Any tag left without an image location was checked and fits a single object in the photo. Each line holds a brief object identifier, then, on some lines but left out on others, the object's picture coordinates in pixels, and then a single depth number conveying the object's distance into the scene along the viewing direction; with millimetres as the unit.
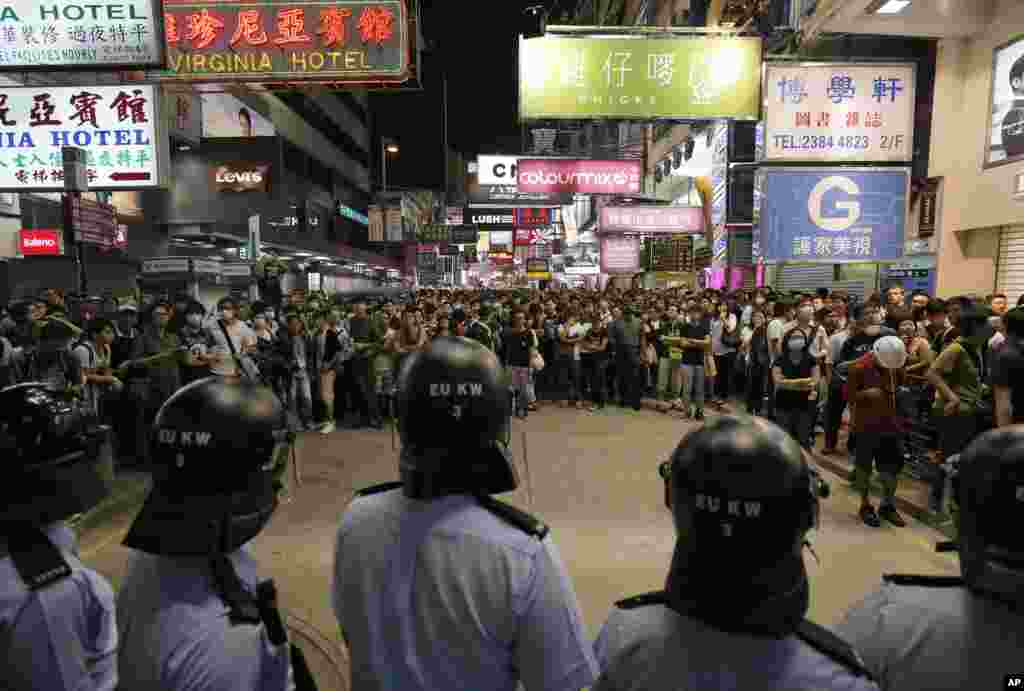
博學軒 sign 8859
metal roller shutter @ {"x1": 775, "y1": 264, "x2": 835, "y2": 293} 15914
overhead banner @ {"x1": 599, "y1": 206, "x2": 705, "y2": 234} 16953
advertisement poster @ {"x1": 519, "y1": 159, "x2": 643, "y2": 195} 14891
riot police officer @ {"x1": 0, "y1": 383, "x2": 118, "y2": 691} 1400
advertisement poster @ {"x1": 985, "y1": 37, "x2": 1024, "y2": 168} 9523
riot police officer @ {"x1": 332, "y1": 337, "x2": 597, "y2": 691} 1371
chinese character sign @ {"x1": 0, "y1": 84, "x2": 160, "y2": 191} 8406
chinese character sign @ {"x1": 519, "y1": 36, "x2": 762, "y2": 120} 8570
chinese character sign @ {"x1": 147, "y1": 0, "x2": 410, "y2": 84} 7828
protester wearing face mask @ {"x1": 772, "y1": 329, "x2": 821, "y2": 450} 7297
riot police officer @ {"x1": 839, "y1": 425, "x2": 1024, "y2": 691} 1222
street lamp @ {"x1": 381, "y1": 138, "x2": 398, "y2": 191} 44297
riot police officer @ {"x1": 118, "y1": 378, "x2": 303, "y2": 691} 1283
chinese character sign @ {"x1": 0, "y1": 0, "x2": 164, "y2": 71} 7219
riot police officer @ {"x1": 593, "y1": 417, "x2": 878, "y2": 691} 1119
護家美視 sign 9188
